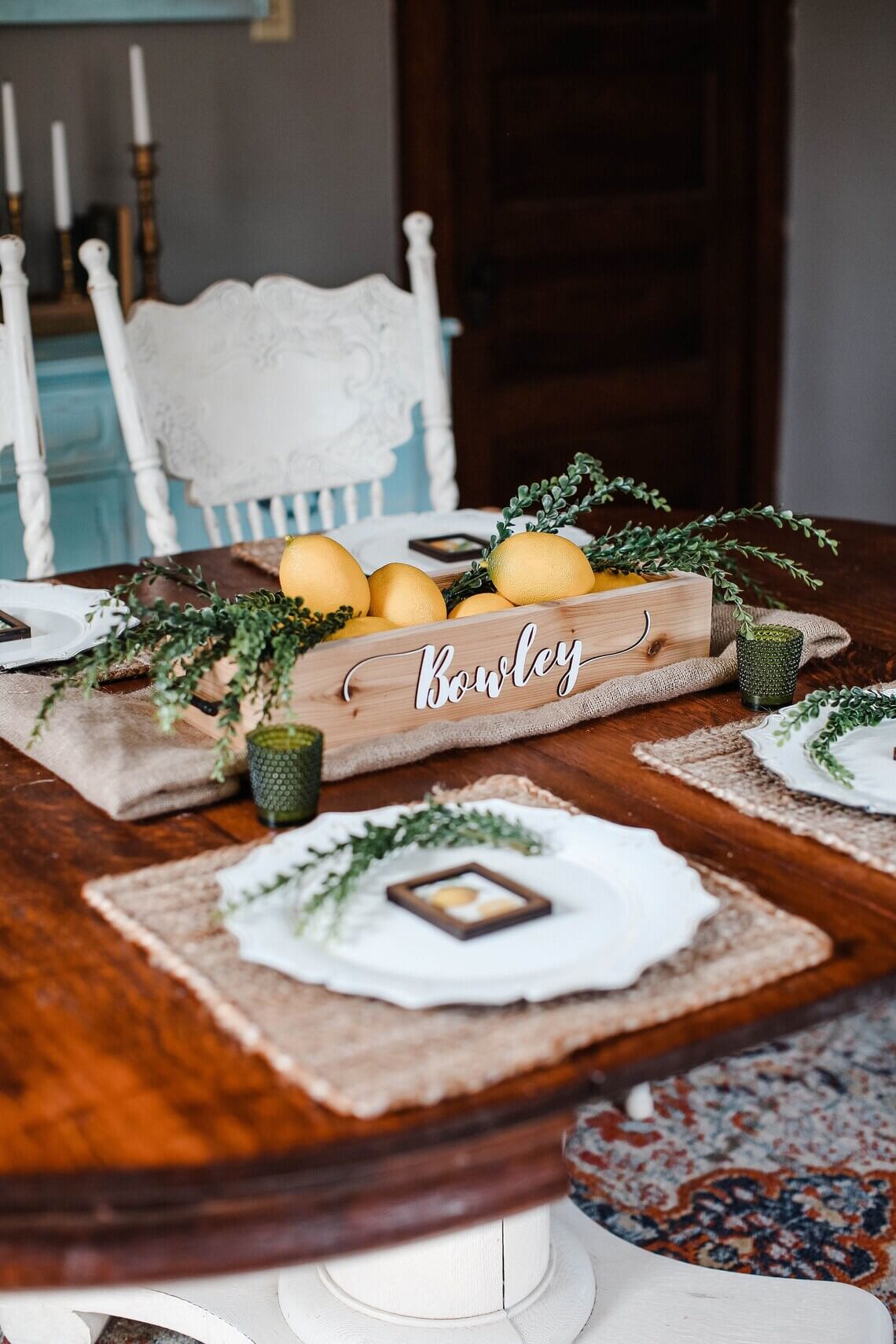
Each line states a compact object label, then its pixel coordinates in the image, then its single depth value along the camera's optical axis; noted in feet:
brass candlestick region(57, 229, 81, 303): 9.51
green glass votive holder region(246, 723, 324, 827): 3.37
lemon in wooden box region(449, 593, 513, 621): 4.11
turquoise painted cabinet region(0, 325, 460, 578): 8.53
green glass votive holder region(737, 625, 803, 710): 4.07
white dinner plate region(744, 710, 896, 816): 3.44
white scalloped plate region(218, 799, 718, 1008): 2.60
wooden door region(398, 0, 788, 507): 11.36
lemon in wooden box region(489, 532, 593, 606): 4.13
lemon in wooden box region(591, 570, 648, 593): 4.36
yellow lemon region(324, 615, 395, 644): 3.92
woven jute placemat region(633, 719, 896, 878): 3.27
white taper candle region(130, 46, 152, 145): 9.18
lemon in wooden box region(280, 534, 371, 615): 3.98
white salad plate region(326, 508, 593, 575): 5.39
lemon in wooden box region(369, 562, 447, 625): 4.06
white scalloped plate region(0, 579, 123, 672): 4.50
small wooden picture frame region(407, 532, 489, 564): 5.30
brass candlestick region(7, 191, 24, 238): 9.49
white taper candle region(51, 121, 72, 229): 9.18
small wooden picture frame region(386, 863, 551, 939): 2.75
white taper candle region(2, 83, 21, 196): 9.11
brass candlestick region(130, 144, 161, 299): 9.68
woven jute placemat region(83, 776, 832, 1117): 2.39
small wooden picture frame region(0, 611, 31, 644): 4.56
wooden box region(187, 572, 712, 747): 3.78
